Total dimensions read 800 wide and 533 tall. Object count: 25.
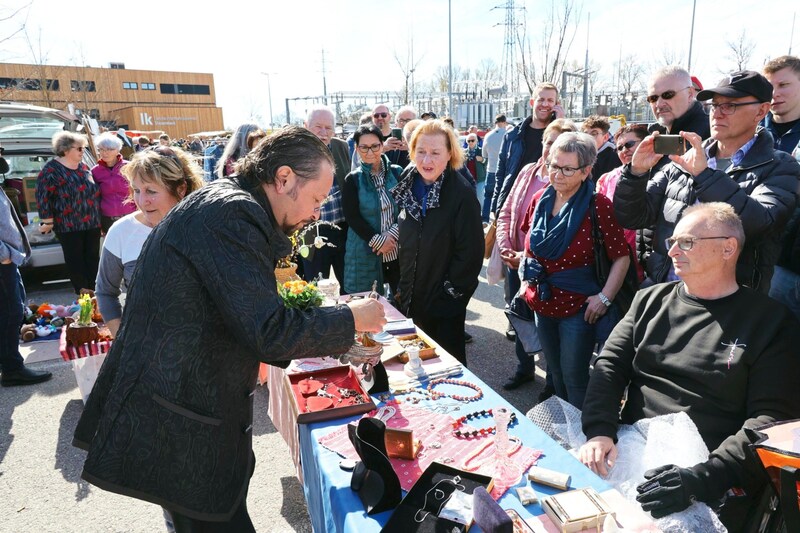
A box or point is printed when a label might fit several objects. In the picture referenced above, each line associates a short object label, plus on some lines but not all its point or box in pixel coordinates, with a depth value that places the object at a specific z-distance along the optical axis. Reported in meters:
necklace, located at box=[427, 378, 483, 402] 2.10
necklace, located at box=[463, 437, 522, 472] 1.65
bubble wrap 1.50
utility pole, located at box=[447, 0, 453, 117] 22.90
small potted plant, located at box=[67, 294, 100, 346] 3.40
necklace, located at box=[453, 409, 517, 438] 1.85
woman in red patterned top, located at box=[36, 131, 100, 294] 5.53
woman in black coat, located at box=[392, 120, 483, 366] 3.11
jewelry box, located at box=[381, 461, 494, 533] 1.31
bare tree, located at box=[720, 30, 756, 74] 24.17
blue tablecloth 1.45
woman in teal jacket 3.94
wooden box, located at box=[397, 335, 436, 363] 2.49
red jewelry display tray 1.97
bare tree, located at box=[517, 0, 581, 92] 15.66
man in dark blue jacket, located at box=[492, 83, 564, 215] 4.69
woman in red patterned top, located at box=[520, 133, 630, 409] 2.77
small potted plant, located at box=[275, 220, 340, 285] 3.14
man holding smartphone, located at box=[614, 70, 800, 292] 2.17
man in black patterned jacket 1.29
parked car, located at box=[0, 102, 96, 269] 6.47
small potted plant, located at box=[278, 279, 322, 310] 1.95
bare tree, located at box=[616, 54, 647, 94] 37.56
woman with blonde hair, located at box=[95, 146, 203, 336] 2.50
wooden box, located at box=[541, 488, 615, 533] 1.31
